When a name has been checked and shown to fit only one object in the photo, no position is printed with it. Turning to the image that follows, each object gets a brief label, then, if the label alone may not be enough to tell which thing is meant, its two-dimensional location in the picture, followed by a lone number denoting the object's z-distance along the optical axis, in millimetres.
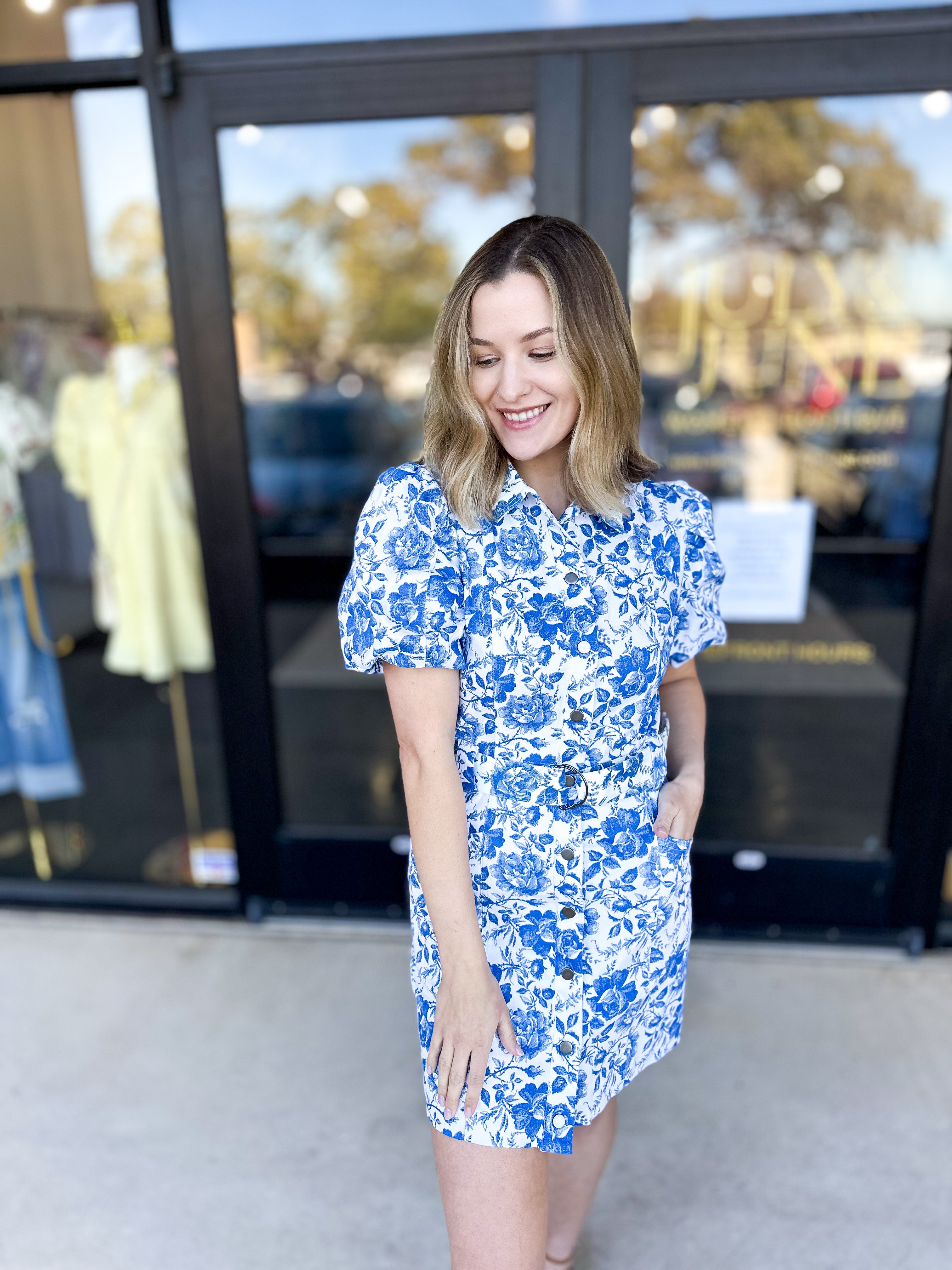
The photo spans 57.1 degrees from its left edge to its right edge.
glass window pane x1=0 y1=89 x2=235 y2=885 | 2494
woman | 1070
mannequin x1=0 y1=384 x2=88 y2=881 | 2545
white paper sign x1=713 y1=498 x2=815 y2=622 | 2439
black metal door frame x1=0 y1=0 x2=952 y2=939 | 1936
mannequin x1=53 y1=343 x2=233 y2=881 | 2439
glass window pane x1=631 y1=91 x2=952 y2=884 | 2484
